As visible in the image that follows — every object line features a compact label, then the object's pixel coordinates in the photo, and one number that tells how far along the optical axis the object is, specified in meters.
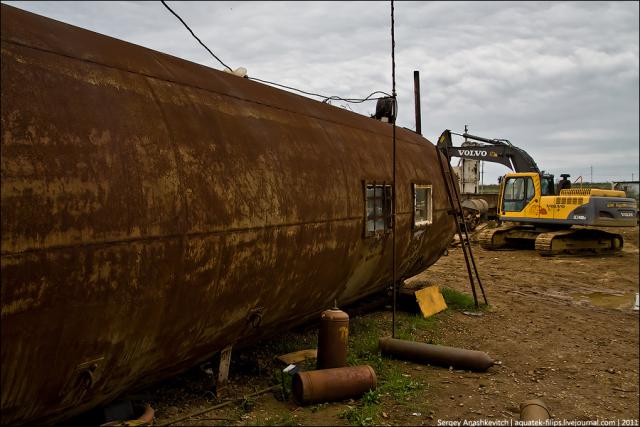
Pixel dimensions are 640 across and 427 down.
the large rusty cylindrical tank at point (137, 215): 2.84
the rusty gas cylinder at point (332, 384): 4.91
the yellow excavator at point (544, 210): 16.92
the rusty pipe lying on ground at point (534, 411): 4.74
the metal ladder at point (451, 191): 9.67
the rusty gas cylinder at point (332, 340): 5.47
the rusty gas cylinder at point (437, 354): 6.34
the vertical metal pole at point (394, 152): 7.04
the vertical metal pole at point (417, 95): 11.91
